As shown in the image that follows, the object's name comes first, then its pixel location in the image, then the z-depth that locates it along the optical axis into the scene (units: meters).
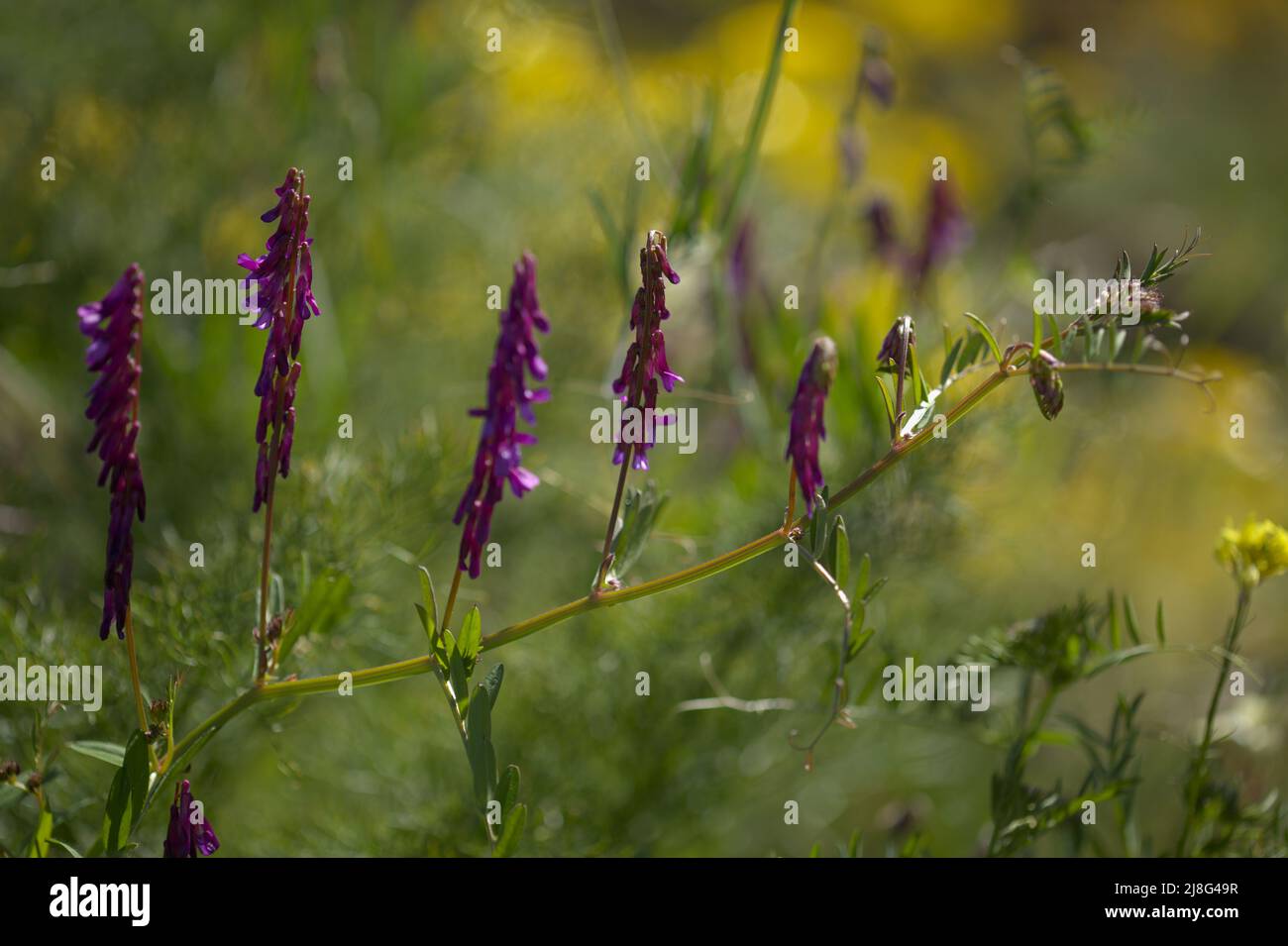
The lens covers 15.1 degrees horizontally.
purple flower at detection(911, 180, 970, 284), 1.18
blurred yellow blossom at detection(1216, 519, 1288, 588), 0.96
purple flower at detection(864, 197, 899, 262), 1.21
